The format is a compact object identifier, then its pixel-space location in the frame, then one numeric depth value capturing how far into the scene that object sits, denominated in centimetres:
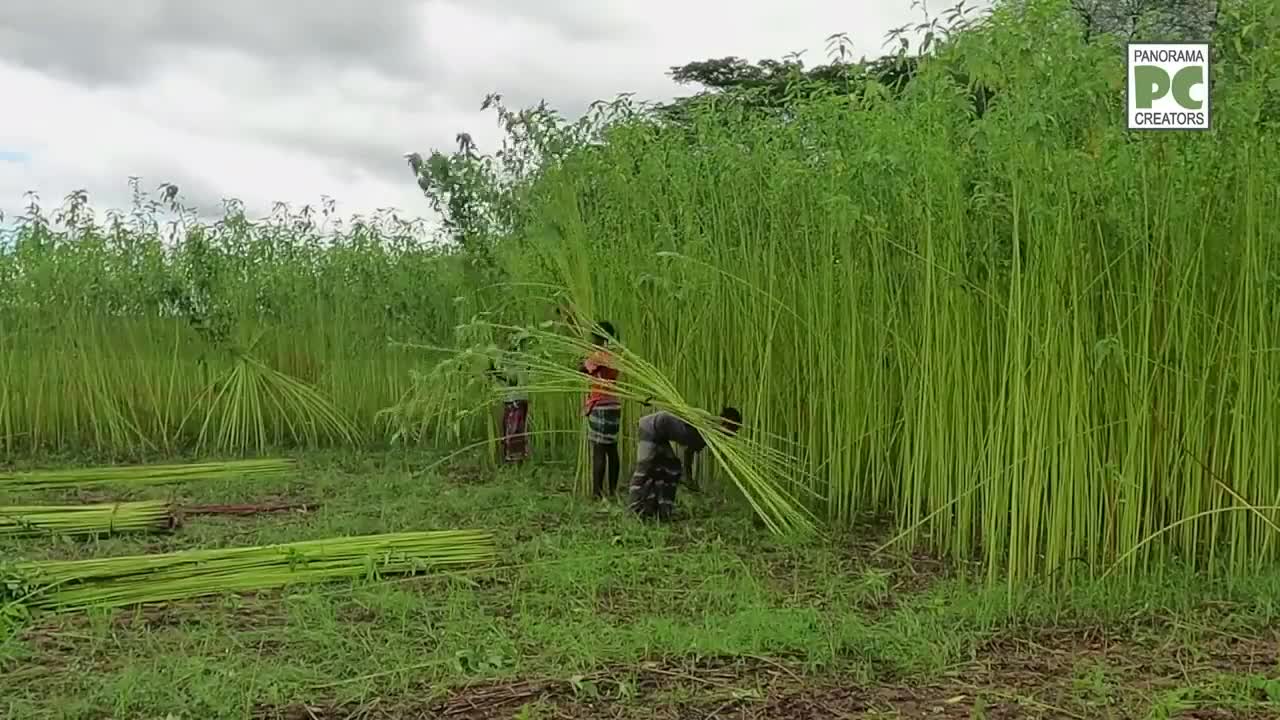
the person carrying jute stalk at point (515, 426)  845
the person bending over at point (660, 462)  609
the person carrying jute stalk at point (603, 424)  659
